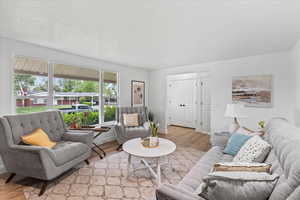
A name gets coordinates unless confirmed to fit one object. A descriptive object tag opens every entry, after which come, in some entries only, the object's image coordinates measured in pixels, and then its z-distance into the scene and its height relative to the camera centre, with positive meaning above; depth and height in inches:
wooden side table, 119.3 -26.3
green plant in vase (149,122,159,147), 94.5 -25.8
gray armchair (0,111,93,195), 74.3 -30.9
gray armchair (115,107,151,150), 136.0 -30.8
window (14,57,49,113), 105.3 +10.4
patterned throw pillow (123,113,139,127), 151.6 -22.7
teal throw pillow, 77.3 -24.2
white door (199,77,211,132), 209.5 -8.8
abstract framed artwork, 127.9 +8.5
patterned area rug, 73.9 -49.6
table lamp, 107.3 -10.4
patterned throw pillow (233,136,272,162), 56.7 -21.6
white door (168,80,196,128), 237.9 -5.7
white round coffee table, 81.0 -31.3
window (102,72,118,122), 163.6 +4.3
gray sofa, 31.2 -18.5
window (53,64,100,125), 127.6 +5.5
